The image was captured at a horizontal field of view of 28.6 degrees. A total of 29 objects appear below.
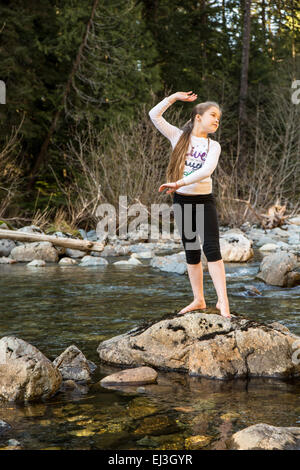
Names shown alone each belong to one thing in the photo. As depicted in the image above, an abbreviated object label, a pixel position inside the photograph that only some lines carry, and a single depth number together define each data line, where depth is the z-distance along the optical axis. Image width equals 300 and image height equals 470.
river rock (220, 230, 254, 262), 10.52
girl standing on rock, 4.33
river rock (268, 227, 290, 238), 15.52
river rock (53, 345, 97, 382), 4.00
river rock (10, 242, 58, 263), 10.97
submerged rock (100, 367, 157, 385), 3.91
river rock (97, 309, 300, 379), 4.17
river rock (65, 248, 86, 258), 11.47
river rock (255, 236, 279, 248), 13.79
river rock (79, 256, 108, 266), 10.44
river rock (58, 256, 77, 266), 10.71
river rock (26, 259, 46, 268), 10.23
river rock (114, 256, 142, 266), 10.45
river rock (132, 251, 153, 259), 11.43
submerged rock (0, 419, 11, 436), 3.00
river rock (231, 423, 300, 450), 2.69
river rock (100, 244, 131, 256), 11.95
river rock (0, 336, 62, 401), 3.58
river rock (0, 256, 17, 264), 10.66
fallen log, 11.10
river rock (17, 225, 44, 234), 12.17
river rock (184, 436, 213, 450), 2.82
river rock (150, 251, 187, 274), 9.36
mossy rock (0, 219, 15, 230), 12.17
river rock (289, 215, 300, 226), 17.45
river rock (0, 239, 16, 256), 11.37
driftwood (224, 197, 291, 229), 16.52
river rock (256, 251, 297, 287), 7.89
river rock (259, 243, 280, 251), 12.61
